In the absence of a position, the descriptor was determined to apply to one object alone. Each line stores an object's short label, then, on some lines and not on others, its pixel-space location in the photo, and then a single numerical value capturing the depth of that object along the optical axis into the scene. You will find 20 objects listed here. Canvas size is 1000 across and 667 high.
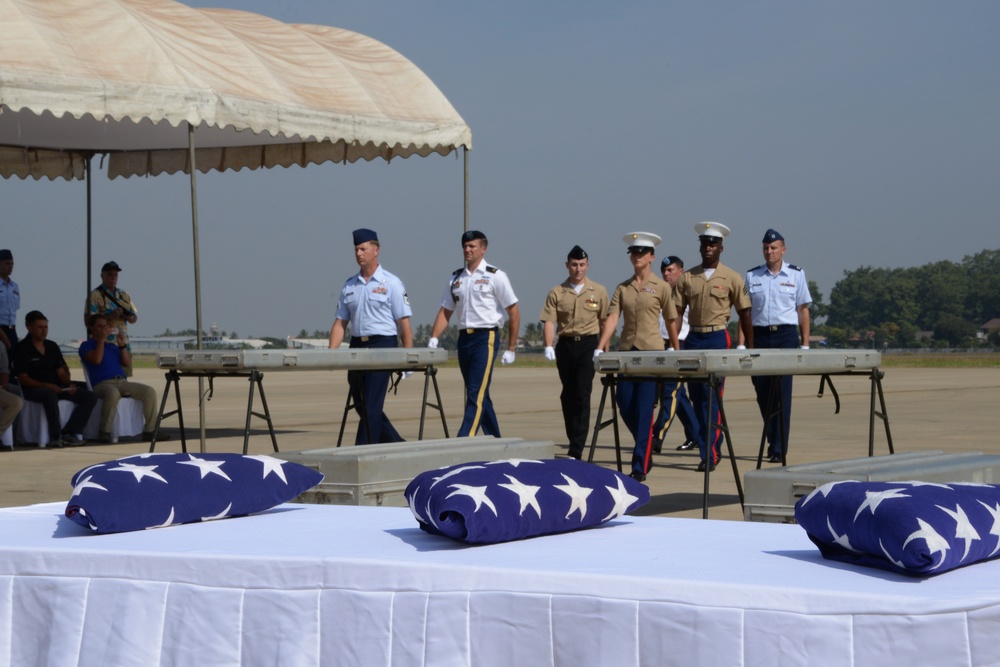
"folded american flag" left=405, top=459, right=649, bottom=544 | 3.45
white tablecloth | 2.82
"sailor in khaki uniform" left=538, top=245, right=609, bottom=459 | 10.77
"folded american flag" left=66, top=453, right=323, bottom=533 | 3.78
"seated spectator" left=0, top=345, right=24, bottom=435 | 11.73
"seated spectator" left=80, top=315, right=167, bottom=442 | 12.54
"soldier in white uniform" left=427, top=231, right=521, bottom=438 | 9.89
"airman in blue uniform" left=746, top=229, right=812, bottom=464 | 10.72
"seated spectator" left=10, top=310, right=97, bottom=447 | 12.19
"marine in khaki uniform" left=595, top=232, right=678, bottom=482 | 9.70
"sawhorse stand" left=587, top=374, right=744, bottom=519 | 6.68
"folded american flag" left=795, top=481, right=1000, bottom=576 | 2.94
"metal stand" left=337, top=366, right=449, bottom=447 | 8.96
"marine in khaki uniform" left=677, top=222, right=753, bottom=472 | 10.09
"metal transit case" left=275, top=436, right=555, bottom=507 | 5.94
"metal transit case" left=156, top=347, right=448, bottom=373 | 7.86
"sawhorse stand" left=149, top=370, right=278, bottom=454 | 8.09
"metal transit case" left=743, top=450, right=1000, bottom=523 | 5.12
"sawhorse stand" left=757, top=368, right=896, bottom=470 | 7.84
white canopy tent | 9.77
